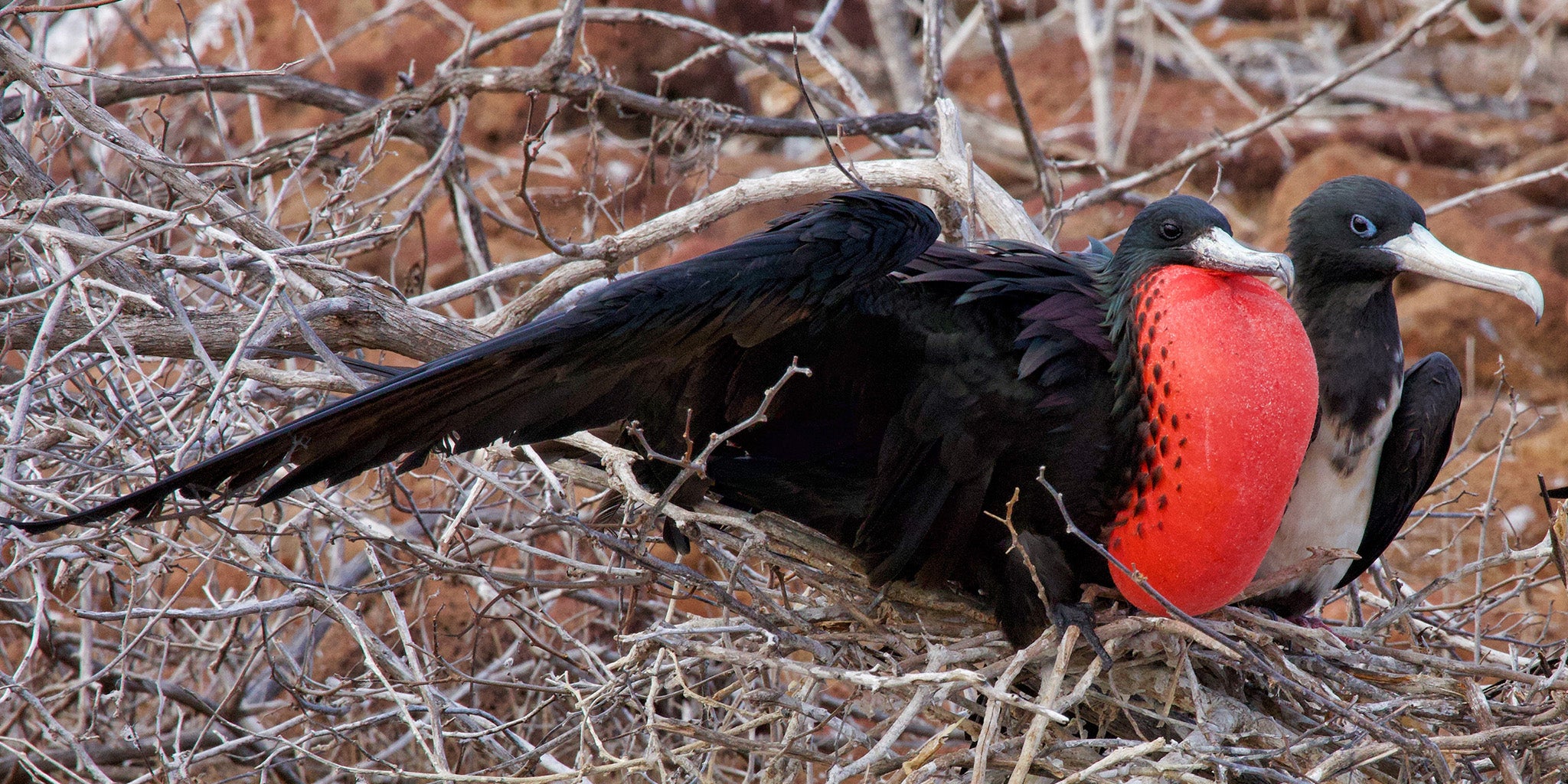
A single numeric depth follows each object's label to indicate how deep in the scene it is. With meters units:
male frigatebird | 13.00
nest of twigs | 13.04
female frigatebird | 13.17
